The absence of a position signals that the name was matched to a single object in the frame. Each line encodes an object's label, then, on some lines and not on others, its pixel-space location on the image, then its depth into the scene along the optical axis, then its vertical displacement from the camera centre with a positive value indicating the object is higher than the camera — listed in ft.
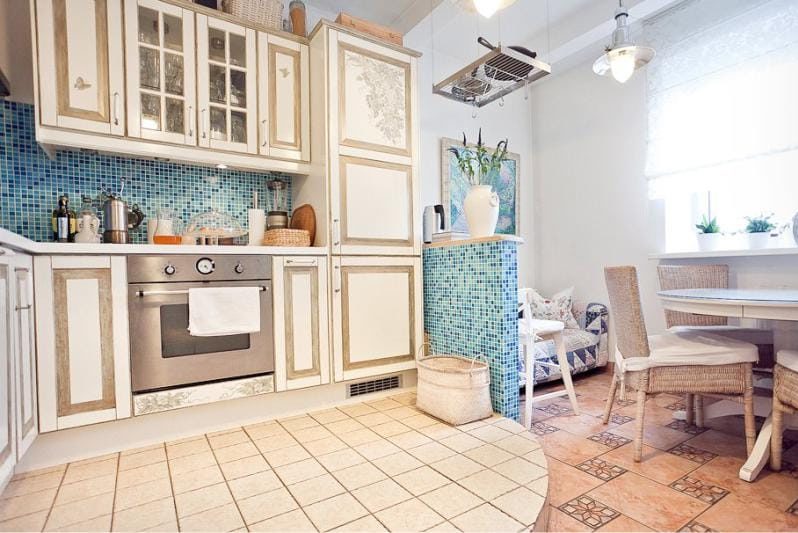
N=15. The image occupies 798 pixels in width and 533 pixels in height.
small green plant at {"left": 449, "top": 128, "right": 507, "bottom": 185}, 7.93 +1.90
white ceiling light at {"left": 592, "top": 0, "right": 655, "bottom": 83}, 7.14 +3.58
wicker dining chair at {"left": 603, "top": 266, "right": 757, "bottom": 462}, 5.99 -1.63
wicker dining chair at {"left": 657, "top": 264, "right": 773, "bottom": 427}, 8.59 -0.67
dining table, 5.24 -0.75
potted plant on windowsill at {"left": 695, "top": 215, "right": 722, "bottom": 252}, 9.36 +0.40
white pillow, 12.02 -1.60
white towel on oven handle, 6.57 -0.82
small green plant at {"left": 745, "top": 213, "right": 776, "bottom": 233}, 8.55 +0.57
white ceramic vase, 7.99 +0.93
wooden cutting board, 8.38 +0.89
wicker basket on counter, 7.79 +0.46
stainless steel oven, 6.26 -1.05
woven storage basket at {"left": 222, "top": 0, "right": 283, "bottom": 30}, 7.84 +4.97
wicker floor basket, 6.82 -2.34
